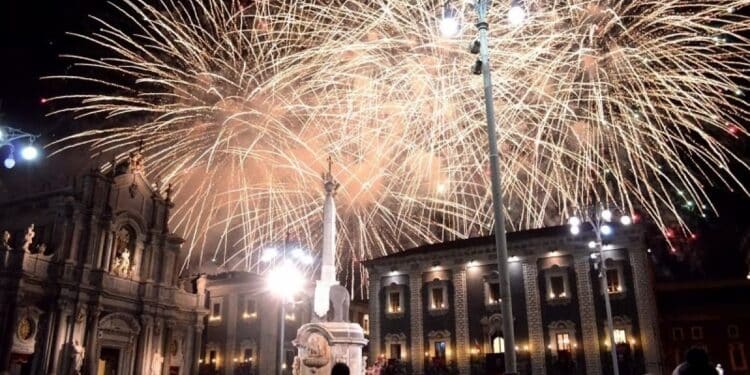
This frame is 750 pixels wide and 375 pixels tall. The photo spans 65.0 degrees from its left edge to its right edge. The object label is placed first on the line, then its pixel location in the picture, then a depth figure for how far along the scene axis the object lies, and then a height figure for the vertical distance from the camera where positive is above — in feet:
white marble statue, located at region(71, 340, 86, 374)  106.22 +3.95
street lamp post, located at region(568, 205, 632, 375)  74.54 +18.72
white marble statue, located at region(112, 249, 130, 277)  127.13 +23.67
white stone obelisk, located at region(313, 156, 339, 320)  77.36 +16.77
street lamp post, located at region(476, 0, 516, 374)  32.24 +9.72
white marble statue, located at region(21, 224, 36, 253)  106.22 +24.38
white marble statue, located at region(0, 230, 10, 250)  104.18 +23.44
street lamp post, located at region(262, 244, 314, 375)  76.05 +13.48
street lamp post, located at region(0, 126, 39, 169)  69.04 +26.76
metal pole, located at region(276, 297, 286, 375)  77.55 +6.81
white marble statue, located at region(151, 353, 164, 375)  129.59 +3.11
